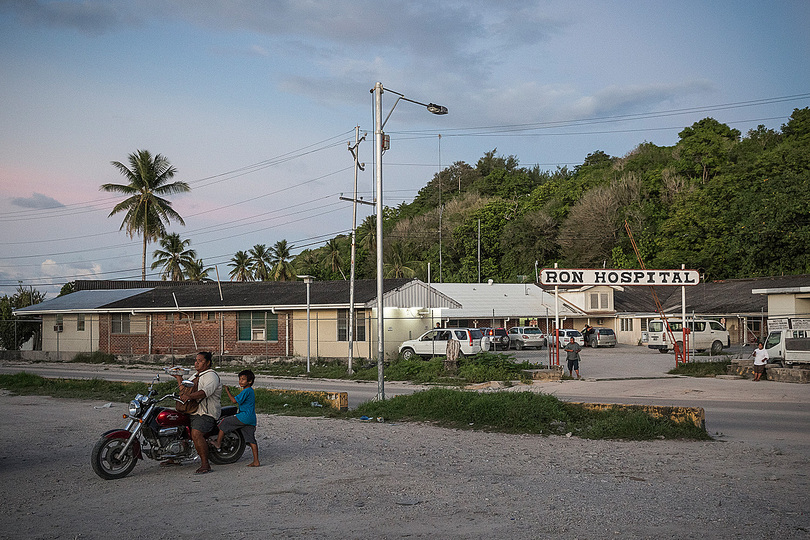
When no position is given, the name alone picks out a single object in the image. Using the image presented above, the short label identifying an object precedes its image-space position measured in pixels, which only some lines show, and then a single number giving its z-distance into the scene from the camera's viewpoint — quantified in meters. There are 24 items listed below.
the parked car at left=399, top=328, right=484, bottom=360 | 32.62
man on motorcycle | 9.48
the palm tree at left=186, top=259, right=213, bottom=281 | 71.88
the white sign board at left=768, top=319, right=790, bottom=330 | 28.91
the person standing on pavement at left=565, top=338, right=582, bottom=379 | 26.81
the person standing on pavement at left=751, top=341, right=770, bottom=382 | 24.97
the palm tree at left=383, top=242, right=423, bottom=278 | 79.12
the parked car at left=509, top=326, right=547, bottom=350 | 47.44
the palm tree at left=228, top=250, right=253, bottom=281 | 85.75
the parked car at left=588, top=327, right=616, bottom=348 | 49.41
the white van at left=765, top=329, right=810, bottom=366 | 25.44
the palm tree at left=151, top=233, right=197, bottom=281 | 70.50
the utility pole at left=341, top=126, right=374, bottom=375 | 28.05
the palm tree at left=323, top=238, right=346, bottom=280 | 81.37
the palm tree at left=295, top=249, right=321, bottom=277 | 86.94
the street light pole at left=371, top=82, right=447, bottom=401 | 17.98
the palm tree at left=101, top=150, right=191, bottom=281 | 56.88
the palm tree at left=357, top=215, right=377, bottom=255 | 84.12
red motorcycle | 9.13
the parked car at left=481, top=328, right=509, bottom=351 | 43.42
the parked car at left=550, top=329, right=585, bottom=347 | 47.38
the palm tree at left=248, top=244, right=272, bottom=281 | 86.31
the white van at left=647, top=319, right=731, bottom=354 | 41.97
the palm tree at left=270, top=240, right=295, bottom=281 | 77.62
